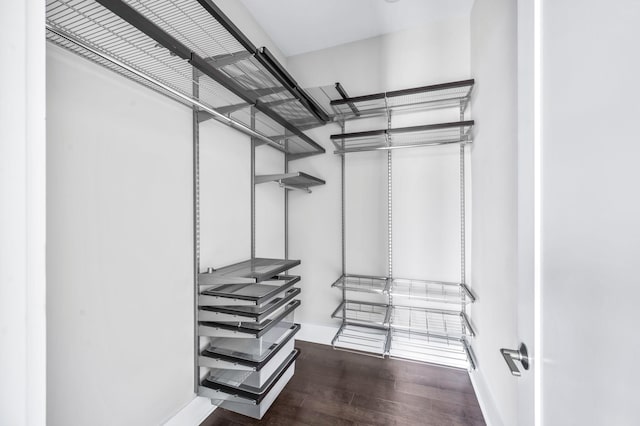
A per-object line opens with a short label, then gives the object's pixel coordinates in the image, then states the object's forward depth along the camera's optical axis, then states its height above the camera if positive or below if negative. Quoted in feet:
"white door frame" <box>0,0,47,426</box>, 0.91 -0.03
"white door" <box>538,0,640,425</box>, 1.21 +0.00
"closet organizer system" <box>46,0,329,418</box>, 2.76 +1.76
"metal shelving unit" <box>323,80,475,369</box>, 6.00 -2.01
